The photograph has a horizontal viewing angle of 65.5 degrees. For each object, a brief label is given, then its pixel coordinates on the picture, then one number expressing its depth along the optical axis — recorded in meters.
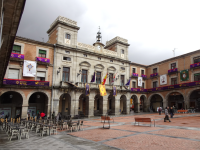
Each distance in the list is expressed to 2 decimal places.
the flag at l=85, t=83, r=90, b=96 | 26.61
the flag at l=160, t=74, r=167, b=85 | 36.41
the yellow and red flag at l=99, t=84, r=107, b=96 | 27.44
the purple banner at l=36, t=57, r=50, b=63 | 23.84
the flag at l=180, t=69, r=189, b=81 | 32.25
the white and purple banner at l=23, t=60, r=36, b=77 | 22.38
